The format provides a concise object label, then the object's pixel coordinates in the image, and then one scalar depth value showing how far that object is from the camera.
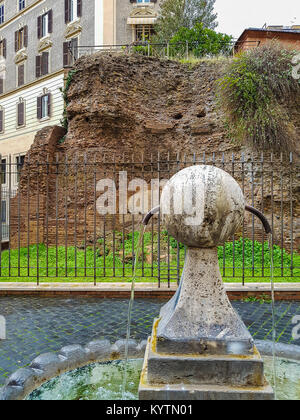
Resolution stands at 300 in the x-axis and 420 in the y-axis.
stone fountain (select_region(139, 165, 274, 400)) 2.17
